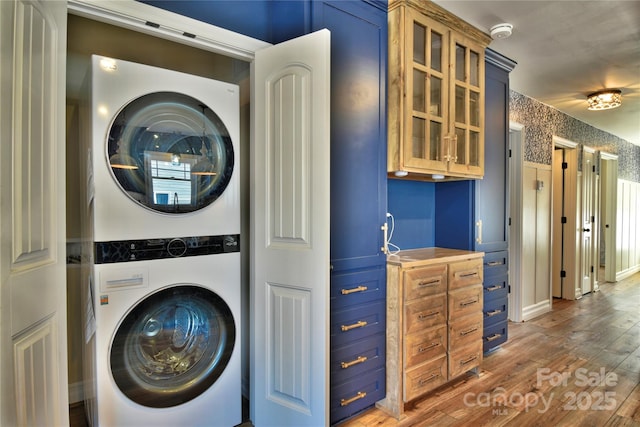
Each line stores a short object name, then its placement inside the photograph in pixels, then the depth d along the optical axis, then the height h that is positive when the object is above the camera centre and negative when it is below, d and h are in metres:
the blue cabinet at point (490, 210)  2.64 -0.01
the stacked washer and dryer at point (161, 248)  1.36 -0.17
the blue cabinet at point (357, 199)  1.75 +0.06
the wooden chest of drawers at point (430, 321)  1.92 -0.70
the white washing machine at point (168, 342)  1.37 -0.59
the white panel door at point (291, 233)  1.53 -0.12
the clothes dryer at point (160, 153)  1.36 +0.25
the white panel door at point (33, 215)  0.87 -0.02
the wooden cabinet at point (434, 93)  1.96 +0.74
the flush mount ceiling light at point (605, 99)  3.68 +1.22
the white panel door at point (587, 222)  4.71 -0.20
